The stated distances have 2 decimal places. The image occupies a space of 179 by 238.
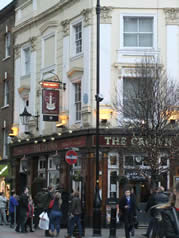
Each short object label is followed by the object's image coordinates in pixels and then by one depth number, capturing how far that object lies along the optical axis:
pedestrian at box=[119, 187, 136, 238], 20.03
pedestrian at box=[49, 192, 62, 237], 21.22
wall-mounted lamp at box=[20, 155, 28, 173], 32.62
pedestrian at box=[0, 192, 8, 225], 27.03
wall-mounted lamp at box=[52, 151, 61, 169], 28.78
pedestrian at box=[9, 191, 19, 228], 25.95
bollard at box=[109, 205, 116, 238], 20.27
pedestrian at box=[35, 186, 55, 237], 22.30
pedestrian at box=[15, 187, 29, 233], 23.31
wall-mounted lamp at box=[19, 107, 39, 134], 30.83
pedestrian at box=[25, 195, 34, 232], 23.74
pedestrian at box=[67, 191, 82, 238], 20.34
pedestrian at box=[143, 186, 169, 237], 19.22
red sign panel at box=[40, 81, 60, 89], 27.84
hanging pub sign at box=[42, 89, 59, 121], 28.02
